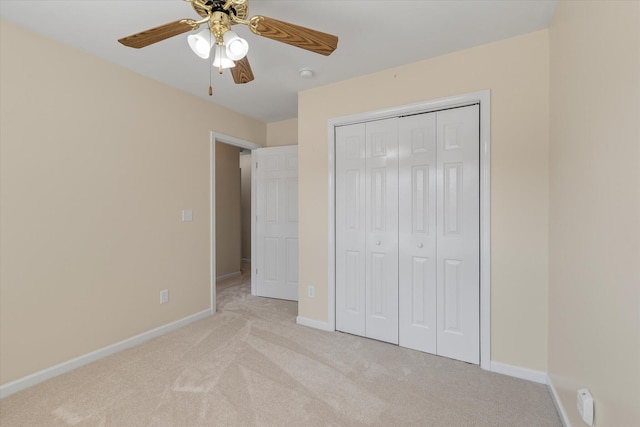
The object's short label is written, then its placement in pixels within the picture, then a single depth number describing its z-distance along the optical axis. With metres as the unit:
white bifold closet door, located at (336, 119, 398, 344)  2.62
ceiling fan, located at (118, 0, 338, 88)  1.38
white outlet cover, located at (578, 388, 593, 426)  1.23
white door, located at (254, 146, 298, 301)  3.89
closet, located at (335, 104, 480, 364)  2.29
